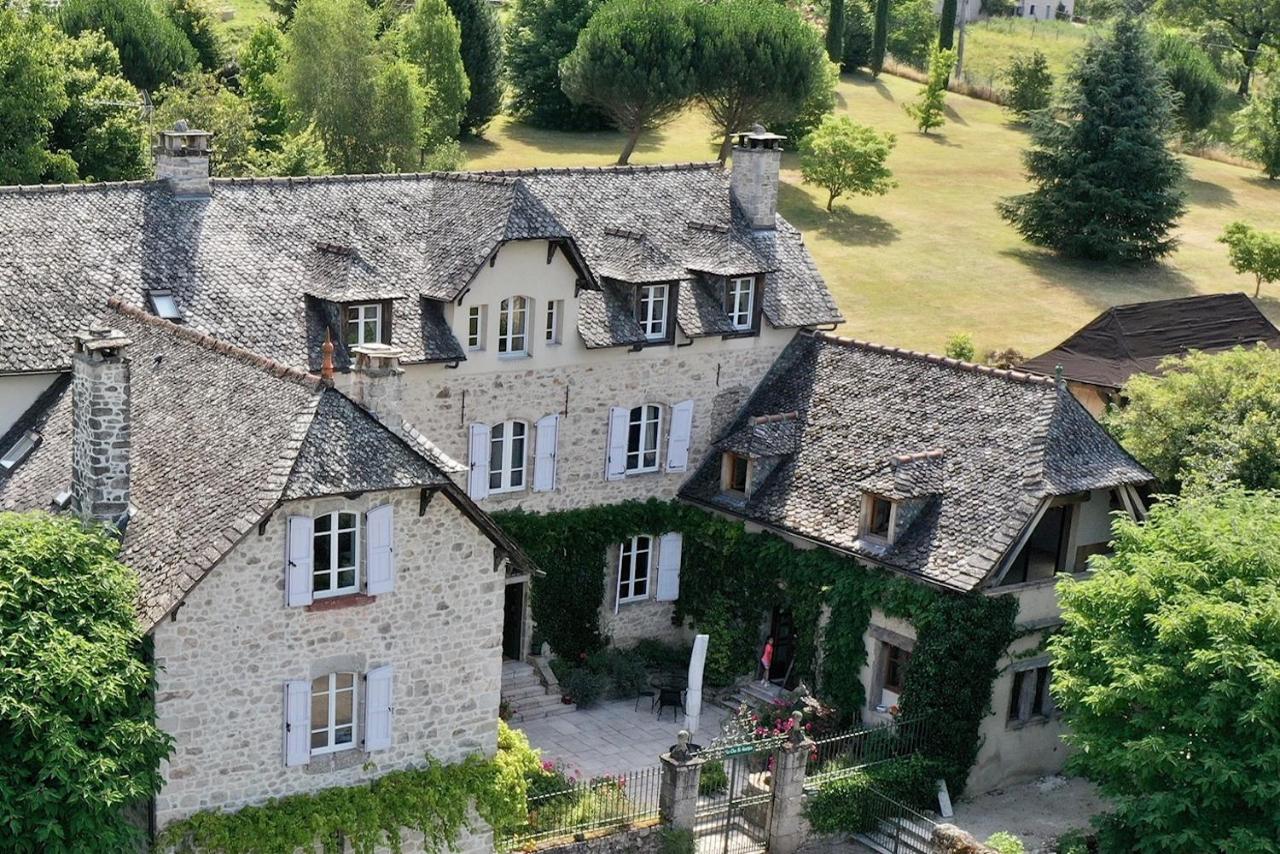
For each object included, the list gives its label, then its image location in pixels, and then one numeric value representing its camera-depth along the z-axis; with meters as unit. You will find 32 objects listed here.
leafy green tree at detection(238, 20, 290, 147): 71.44
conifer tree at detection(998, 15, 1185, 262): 75.19
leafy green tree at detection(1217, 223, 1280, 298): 72.81
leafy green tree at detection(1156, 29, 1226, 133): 99.31
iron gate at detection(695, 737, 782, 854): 36.12
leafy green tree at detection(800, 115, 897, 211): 79.12
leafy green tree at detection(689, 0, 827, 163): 83.31
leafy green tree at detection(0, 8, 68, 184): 54.28
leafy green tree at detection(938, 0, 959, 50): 105.75
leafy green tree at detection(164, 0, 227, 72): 88.50
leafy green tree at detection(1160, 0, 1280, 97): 118.62
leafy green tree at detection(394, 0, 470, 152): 81.12
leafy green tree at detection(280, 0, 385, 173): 72.31
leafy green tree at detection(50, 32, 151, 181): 60.47
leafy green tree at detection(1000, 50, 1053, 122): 102.44
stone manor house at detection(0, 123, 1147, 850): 29.20
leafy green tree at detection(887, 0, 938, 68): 114.88
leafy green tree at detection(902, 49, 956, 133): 97.19
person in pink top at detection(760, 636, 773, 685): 41.84
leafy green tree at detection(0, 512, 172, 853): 25.69
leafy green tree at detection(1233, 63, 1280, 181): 92.25
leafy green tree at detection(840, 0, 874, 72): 109.81
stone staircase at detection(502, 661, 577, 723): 40.78
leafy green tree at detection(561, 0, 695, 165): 82.81
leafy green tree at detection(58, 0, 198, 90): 79.69
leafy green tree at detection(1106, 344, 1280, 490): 41.84
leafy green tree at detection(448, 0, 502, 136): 91.00
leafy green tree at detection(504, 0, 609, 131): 93.12
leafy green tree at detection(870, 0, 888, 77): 108.38
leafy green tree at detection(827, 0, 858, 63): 101.94
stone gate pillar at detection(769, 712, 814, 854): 35.88
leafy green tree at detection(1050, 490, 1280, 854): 30.97
